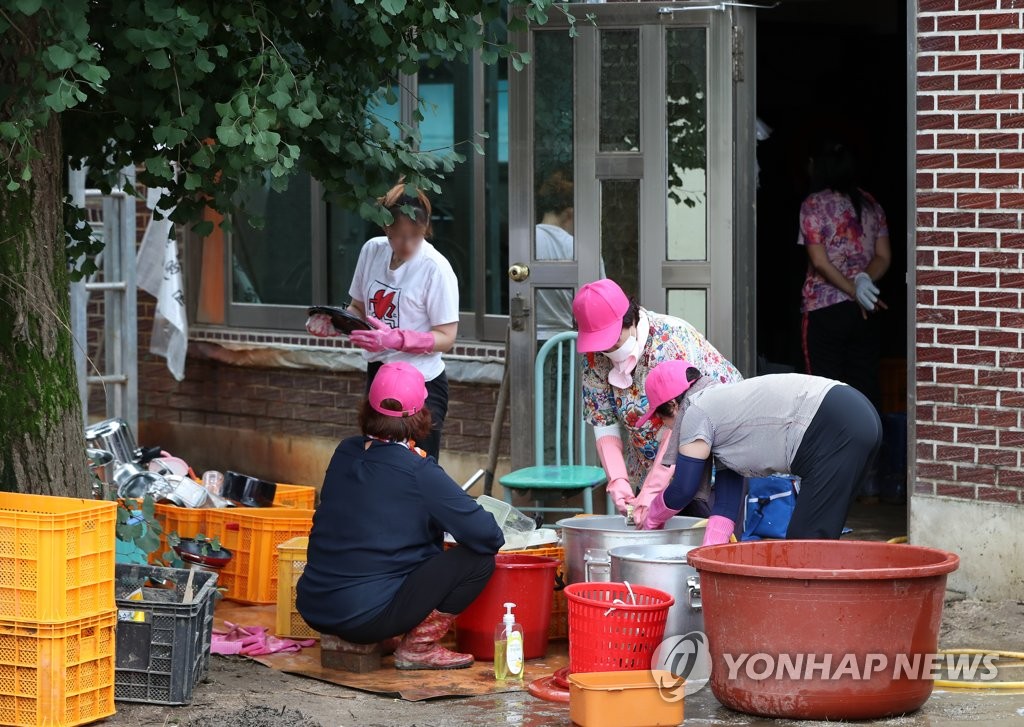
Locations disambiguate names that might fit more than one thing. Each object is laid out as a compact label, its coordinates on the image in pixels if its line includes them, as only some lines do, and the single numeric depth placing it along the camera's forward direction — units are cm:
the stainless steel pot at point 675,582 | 1128
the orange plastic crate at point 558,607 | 1317
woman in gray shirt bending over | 1120
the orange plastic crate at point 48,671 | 1034
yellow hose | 1126
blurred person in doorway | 1766
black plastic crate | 1109
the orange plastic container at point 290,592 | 1326
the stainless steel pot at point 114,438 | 1697
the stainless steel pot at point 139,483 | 1596
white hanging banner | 1991
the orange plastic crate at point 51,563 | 1023
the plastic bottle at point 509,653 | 1197
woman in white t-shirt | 1431
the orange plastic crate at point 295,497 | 1664
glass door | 1517
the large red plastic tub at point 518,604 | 1240
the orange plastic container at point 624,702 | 1023
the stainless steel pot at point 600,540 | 1212
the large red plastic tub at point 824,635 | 1000
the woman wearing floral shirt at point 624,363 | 1222
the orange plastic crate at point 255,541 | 1467
